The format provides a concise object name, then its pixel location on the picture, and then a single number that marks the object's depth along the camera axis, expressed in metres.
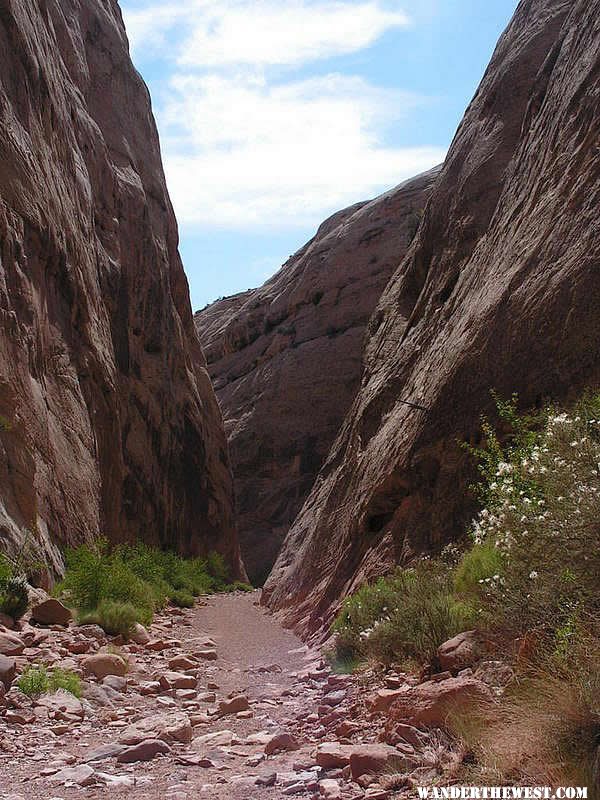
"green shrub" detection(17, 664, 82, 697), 6.05
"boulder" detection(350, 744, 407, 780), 3.92
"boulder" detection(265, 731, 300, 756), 4.95
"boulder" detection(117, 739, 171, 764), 4.77
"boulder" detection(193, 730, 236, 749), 5.26
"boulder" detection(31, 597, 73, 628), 8.59
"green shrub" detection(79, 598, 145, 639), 9.39
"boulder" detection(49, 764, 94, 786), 4.27
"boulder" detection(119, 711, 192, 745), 5.27
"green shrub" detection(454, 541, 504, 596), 6.08
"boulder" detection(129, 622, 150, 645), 9.70
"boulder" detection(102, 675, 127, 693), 6.96
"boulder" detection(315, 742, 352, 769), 4.27
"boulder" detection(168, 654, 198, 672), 8.41
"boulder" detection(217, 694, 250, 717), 6.33
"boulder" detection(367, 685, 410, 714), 5.15
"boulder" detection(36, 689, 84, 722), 5.71
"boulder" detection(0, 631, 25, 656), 6.90
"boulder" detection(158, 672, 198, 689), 7.34
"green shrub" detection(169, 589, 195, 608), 17.50
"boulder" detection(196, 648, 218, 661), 9.48
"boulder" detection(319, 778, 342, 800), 3.72
